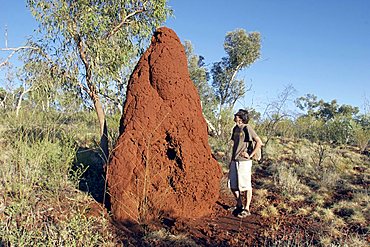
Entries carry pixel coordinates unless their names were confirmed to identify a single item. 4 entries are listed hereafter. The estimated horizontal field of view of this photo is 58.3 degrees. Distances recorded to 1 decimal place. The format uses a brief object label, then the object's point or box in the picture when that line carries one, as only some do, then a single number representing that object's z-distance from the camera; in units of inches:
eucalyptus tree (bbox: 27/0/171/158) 268.2
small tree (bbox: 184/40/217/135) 836.6
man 212.4
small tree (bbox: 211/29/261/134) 815.1
